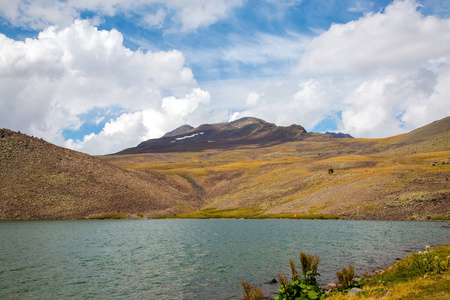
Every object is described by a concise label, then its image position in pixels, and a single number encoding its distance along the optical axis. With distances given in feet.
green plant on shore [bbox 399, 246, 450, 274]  73.58
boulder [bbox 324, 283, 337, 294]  83.10
